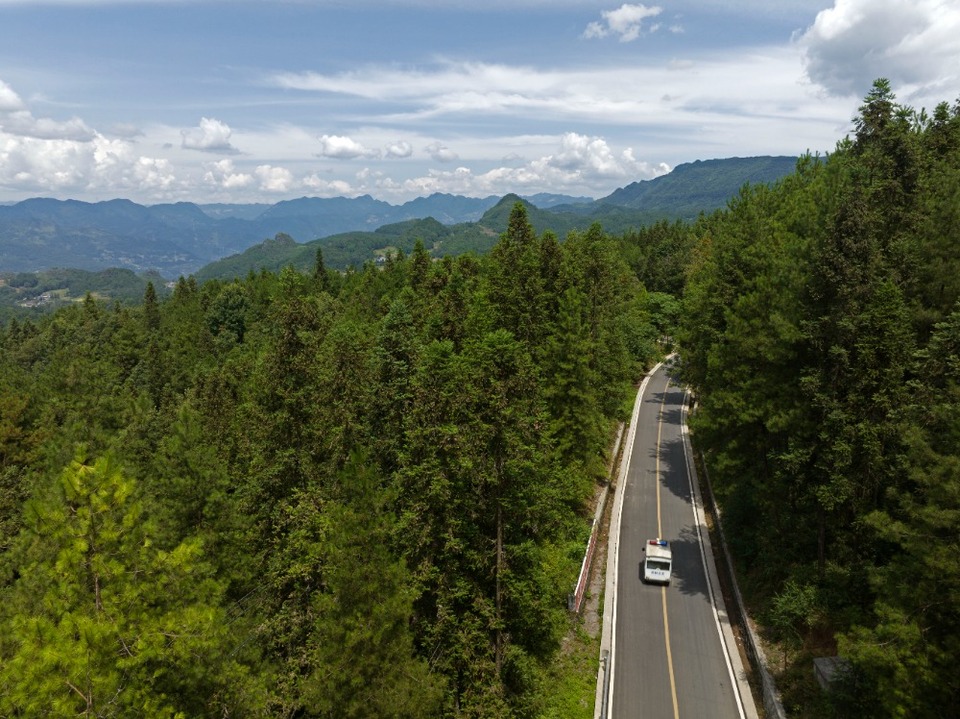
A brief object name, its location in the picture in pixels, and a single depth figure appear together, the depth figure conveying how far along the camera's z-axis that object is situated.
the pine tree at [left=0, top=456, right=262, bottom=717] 9.01
